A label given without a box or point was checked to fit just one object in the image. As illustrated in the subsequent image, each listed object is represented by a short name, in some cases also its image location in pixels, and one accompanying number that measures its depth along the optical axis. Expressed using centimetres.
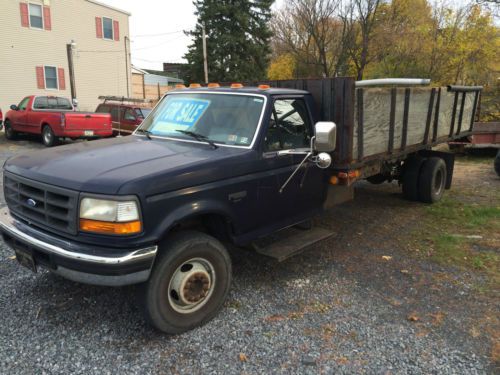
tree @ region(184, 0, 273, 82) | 3291
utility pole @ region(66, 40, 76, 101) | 2260
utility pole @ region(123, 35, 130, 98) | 2797
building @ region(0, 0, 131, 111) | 2227
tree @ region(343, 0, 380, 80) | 2767
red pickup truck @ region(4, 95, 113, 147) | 1312
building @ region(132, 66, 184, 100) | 3425
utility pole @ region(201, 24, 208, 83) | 3059
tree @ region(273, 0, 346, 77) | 2897
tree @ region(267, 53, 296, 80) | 3394
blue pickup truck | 300
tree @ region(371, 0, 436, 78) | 2505
